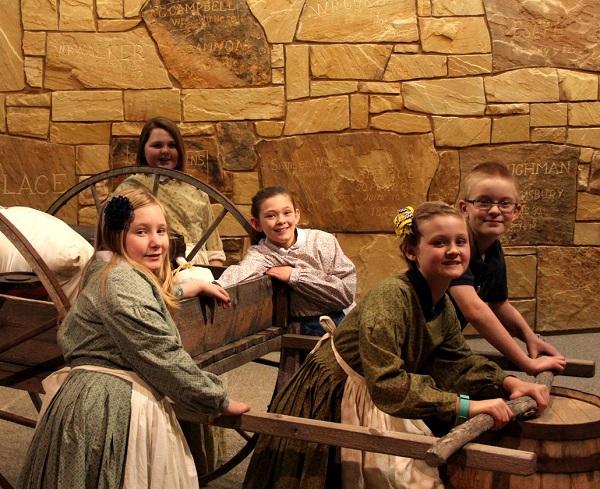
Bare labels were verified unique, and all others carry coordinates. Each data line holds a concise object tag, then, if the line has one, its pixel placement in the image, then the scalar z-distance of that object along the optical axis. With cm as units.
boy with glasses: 215
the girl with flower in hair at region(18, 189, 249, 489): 183
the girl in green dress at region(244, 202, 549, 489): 184
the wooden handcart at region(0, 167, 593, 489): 165
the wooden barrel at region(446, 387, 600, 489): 174
